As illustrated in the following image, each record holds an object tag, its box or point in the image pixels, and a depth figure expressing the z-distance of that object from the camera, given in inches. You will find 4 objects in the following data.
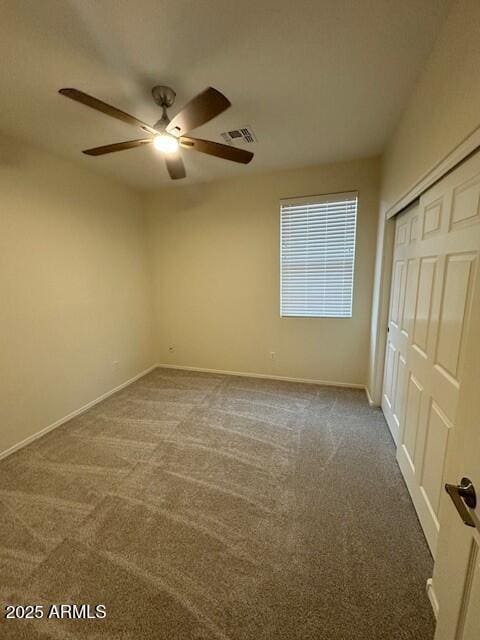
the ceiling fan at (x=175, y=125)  53.5
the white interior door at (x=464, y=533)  28.1
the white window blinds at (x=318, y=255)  123.3
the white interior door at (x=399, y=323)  79.9
